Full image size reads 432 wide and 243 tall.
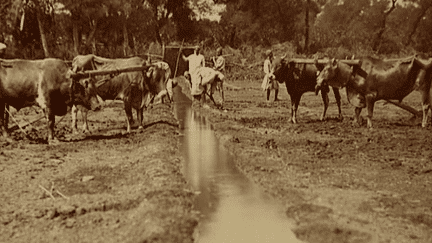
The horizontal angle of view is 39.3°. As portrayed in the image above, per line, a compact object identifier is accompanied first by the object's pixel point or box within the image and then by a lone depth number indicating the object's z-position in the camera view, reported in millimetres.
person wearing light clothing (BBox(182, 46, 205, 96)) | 21000
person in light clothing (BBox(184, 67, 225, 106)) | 20984
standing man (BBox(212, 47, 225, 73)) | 22938
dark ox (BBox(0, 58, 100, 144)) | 13734
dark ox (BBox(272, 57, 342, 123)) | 17391
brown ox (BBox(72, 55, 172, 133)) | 15445
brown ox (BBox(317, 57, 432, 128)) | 15922
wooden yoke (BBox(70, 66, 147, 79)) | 13930
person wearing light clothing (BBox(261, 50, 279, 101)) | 23147
